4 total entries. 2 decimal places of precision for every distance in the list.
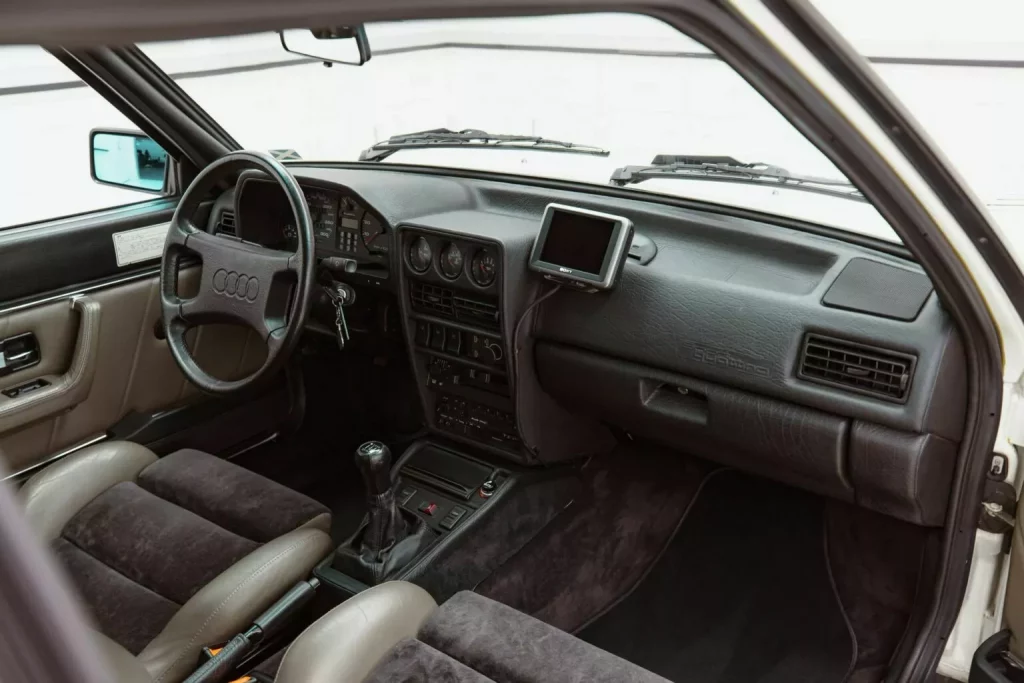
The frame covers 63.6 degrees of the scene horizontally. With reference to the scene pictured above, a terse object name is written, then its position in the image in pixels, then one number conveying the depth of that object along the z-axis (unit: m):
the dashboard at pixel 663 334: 1.67
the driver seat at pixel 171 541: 1.66
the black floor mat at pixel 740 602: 2.11
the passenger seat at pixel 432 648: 1.43
